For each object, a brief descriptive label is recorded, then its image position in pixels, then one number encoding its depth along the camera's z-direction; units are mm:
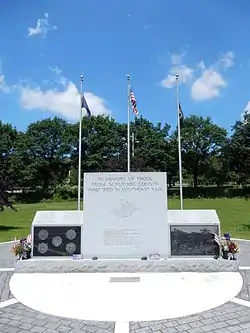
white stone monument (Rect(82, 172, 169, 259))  9164
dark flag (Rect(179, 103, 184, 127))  13906
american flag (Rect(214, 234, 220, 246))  8900
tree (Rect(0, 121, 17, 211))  17312
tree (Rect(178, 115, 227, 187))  49125
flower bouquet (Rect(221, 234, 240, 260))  8836
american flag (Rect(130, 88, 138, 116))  13711
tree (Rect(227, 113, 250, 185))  45562
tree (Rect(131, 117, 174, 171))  44062
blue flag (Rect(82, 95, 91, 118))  13459
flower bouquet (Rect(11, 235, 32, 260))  9000
